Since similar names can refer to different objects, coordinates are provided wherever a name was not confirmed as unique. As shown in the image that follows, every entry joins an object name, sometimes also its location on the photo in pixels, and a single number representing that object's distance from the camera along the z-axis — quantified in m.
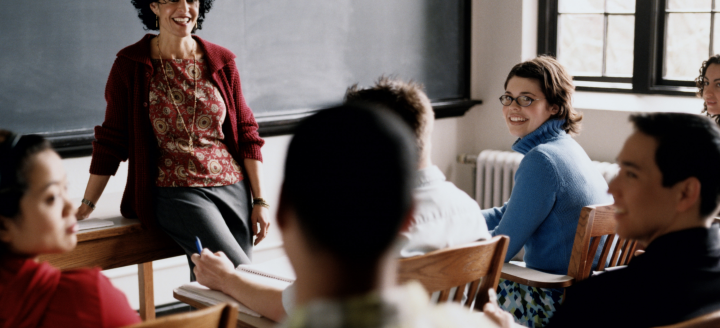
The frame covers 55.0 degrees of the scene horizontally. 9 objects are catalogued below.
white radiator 4.00
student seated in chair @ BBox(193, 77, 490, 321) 1.40
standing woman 2.22
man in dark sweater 1.23
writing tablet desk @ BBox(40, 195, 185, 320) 2.12
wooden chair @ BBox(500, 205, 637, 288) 1.82
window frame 3.69
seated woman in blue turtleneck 2.00
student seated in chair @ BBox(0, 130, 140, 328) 1.08
